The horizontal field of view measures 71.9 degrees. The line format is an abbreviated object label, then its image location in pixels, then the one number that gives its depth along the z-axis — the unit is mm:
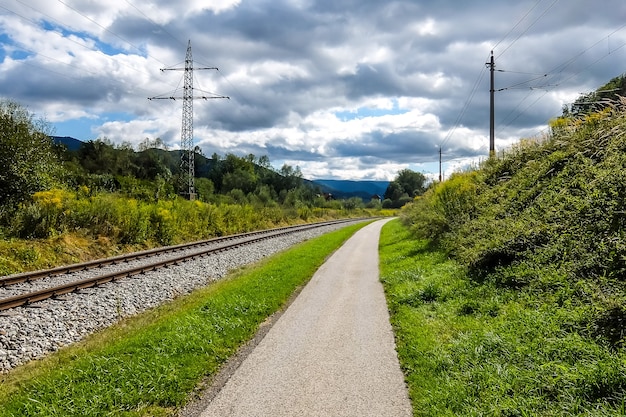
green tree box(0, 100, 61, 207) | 19156
